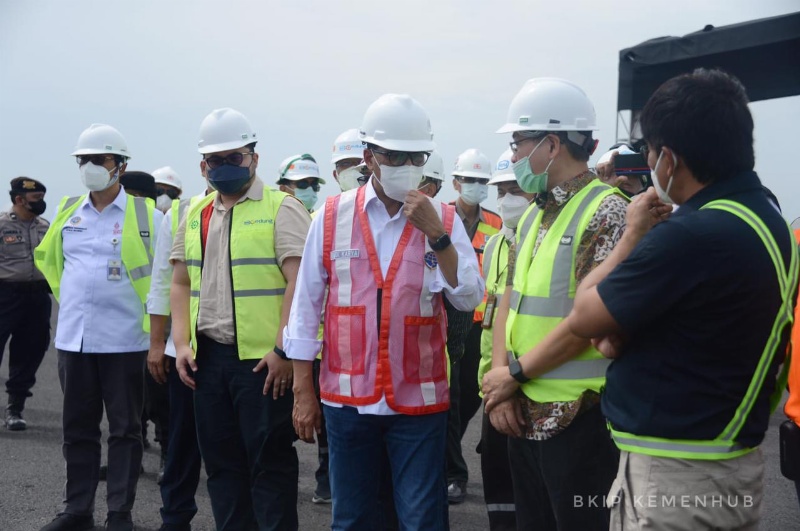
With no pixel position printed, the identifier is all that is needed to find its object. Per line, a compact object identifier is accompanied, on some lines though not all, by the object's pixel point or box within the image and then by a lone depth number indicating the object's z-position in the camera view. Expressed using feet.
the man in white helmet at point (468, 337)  19.60
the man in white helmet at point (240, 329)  13.43
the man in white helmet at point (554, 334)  9.60
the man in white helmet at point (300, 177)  23.98
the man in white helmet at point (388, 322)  11.00
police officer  27.37
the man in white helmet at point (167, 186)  30.09
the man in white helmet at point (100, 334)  16.57
